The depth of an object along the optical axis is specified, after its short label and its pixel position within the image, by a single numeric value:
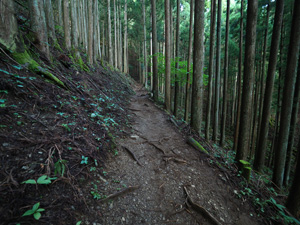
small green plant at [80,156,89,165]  2.48
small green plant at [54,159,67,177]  2.08
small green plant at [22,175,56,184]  1.67
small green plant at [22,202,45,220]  1.42
